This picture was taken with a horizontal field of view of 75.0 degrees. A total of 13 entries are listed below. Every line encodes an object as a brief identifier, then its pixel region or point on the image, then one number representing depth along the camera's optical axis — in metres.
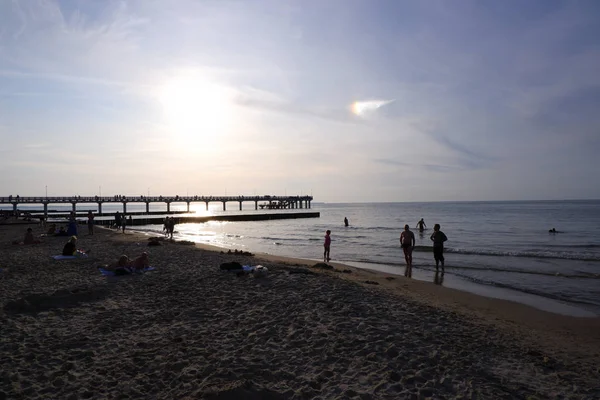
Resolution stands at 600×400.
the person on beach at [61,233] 23.92
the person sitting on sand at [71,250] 14.39
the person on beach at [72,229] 23.52
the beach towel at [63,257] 13.82
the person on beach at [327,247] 17.70
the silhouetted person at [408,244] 15.70
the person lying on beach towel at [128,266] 10.90
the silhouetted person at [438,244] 14.41
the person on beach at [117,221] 40.02
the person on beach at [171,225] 26.27
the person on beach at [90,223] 27.25
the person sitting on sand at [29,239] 19.05
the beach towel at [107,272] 10.87
